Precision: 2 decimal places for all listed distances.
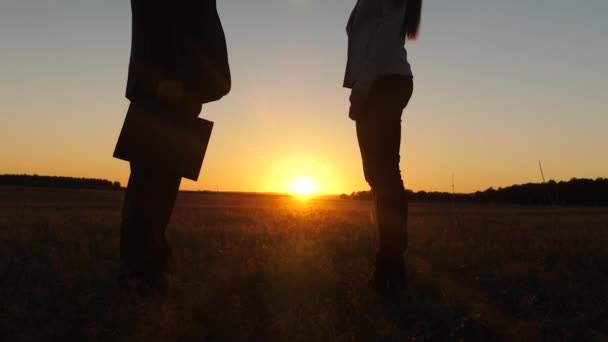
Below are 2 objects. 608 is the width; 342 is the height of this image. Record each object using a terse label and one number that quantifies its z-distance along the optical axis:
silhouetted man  2.89
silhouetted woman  3.08
